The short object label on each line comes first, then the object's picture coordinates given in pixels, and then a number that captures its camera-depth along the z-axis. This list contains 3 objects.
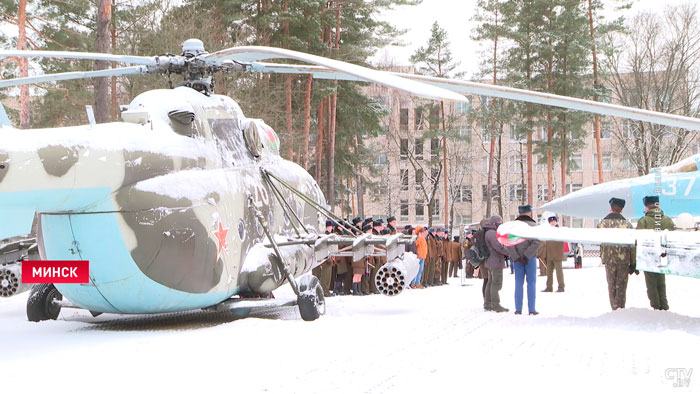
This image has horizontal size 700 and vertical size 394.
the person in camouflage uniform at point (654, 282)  11.18
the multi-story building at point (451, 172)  54.56
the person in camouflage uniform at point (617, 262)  11.18
